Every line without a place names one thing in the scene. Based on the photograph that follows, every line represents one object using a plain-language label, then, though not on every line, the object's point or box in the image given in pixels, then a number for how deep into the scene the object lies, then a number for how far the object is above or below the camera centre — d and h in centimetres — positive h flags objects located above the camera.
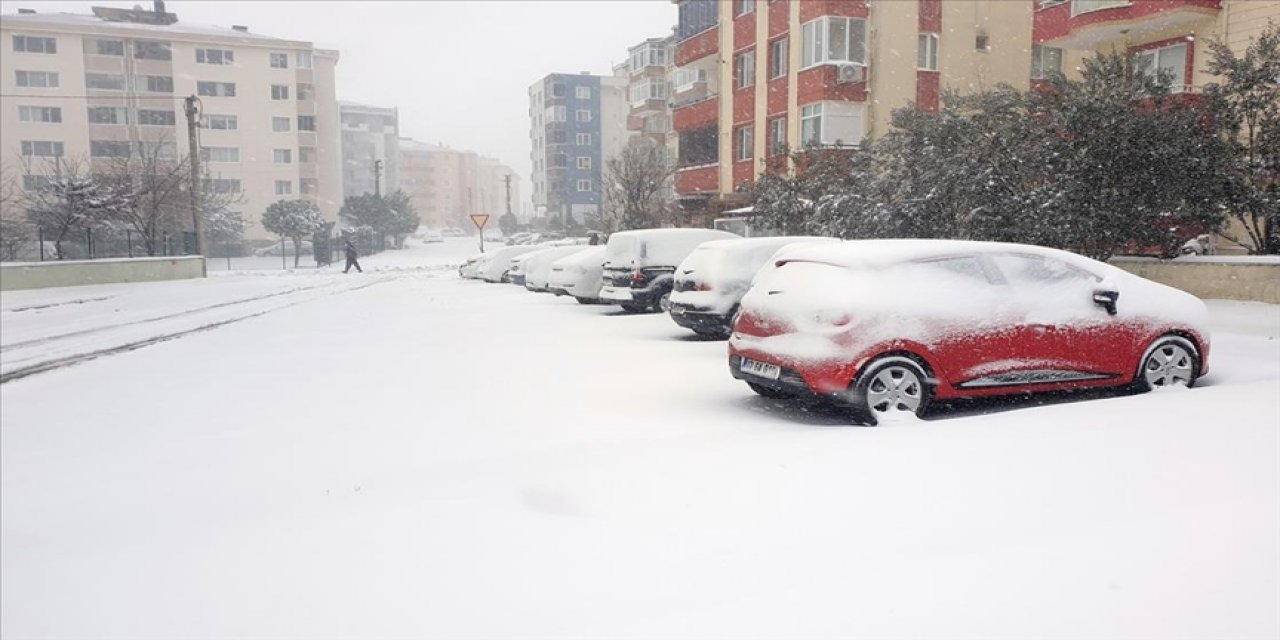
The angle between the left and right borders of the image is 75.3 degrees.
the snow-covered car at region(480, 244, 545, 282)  2805 -70
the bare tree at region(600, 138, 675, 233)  3391 +218
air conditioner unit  2706 +555
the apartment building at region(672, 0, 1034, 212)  2778 +634
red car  612 -64
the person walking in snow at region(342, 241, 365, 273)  3809 -45
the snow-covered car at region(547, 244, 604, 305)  1753 -69
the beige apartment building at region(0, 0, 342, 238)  5978 +1108
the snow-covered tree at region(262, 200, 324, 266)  4972 +140
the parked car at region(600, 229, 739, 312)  1487 -40
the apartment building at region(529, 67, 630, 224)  9388 +1213
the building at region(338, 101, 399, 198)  12156 +1466
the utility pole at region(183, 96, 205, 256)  3083 +262
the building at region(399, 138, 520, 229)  16050 +1251
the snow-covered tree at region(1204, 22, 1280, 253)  1237 +189
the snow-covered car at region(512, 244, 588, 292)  2204 -60
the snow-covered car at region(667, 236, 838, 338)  1091 -51
